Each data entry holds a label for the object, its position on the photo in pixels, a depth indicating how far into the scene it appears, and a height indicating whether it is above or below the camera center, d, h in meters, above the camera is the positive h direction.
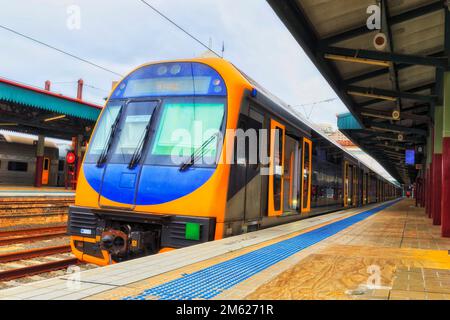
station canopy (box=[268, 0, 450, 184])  7.91 +3.34
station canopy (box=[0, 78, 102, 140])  16.81 +3.25
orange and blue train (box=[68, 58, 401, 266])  5.70 +0.31
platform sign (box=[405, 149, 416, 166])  19.55 +1.69
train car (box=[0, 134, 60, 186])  23.75 +1.19
